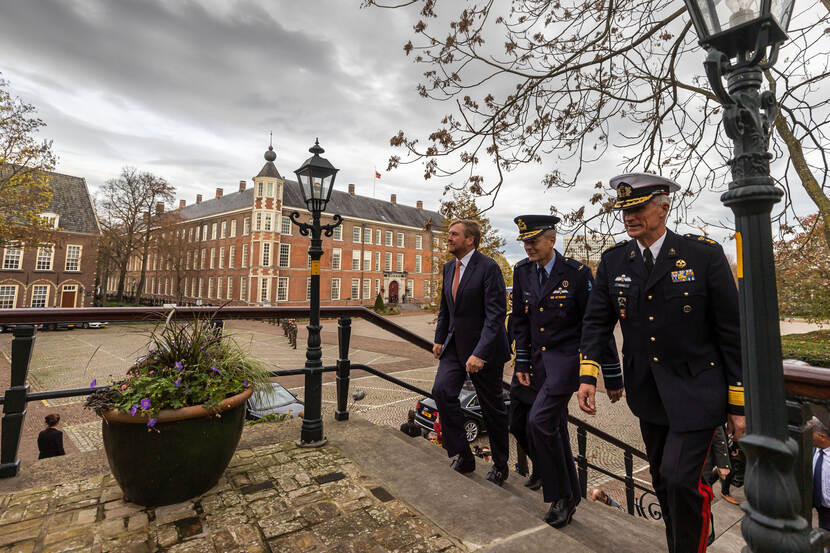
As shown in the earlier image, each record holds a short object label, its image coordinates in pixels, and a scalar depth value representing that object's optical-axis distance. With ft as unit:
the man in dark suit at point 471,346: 10.24
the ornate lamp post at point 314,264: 10.84
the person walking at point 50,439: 20.08
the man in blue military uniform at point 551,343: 8.55
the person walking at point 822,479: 9.02
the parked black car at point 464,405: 31.96
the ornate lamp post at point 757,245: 4.25
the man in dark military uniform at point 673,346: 6.31
